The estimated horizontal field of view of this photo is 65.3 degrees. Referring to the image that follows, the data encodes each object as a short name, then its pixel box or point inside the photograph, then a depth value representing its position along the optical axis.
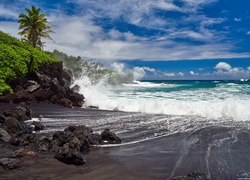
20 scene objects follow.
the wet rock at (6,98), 13.13
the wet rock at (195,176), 4.02
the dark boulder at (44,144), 5.79
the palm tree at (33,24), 26.27
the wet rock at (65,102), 14.58
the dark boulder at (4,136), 6.17
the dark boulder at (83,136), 5.90
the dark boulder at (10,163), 4.56
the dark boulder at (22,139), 6.06
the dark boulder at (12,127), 6.84
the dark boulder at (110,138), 6.89
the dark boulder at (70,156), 5.05
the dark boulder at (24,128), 7.17
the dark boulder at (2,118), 8.37
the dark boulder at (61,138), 5.95
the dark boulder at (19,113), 9.09
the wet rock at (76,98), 15.91
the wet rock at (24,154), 5.12
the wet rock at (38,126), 7.84
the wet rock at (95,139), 6.58
